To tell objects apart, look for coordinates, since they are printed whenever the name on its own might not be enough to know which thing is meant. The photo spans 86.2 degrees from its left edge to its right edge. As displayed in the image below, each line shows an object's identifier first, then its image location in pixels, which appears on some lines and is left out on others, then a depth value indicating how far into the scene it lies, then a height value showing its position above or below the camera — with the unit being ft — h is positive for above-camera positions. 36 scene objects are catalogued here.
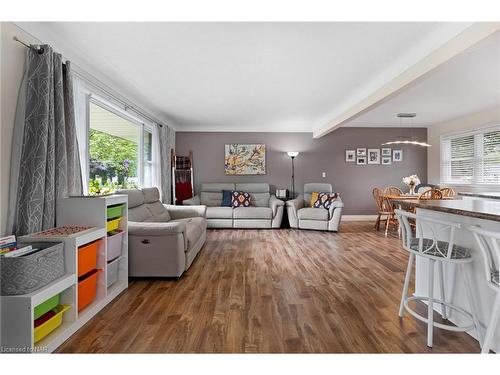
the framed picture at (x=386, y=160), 22.30 +1.85
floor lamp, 21.06 +2.13
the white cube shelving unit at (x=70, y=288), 5.15 -2.33
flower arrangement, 16.94 +0.06
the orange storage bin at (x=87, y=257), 6.80 -1.96
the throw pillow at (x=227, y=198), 20.17 -1.14
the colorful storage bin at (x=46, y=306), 5.54 -2.63
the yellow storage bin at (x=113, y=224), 8.20 -1.28
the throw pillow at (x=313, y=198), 19.42 -1.13
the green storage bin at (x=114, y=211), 8.20 -0.87
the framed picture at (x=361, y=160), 22.26 +1.86
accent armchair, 17.42 -2.25
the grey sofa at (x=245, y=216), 18.57 -2.30
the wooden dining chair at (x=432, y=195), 15.43 -0.76
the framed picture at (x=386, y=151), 22.27 +2.59
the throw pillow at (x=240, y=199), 19.86 -1.24
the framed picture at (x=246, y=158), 21.93 +2.04
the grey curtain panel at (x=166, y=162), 17.61 +1.49
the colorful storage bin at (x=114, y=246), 8.18 -1.96
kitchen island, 5.49 -1.77
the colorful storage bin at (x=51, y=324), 5.45 -3.00
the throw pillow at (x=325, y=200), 18.43 -1.22
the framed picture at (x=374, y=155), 22.24 +2.26
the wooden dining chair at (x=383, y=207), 17.01 -1.62
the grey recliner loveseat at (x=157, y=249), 9.37 -2.32
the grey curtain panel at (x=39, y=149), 6.53 +0.90
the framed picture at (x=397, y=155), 22.33 +2.26
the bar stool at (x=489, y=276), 4.45 -1.64
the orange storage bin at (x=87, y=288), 6.79 -2.77
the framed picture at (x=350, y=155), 22.24 +2.23
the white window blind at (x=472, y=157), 17.19 +1.71
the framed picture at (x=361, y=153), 22.22 +2.52
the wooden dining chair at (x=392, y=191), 19.05 -0.67
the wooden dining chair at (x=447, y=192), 16.67 -0.66
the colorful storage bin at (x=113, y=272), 8.27 -2.79
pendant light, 18.31 +4.62
